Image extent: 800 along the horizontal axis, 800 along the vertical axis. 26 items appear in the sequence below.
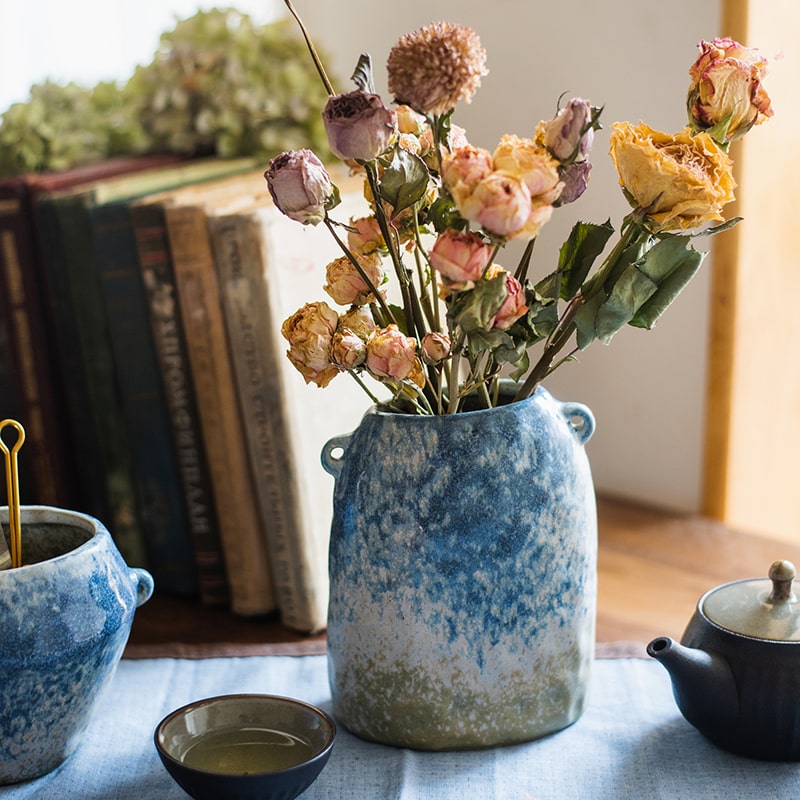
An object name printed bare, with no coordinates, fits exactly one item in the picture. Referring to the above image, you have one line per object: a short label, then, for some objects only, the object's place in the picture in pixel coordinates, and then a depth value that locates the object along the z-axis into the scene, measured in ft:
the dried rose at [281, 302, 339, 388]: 2.12
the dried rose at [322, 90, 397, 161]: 2.00
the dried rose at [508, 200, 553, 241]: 1.98
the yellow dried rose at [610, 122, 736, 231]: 2.03
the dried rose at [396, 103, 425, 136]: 2.16
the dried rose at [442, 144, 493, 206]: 1.98
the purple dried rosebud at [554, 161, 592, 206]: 2.08
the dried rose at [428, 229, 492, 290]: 2.00
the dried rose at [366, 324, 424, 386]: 2.08
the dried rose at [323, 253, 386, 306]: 2.18
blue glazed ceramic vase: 2.19
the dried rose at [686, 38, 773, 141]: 2.05
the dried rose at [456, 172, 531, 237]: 1.96
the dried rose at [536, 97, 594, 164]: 2.03
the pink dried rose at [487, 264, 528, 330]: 2.06
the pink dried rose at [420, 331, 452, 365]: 2.12
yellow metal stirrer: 2.24
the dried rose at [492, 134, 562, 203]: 1.99
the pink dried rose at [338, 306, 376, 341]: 2.16
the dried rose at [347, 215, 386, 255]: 2.18
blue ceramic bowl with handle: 2.13
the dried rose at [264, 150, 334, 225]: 2.04
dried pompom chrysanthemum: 1.97
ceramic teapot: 2.15
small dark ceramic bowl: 2.08
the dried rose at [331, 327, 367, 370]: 2.11
